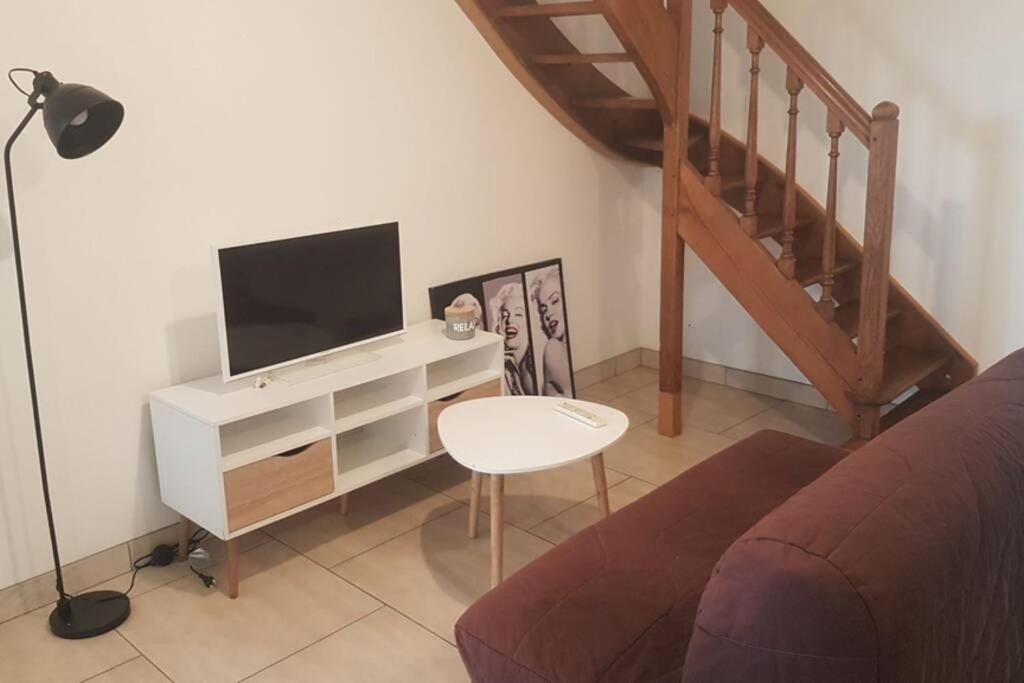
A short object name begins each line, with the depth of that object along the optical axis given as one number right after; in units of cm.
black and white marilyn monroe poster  385
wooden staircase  319
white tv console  267
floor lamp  221
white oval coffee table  251
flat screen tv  274
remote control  271
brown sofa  127
